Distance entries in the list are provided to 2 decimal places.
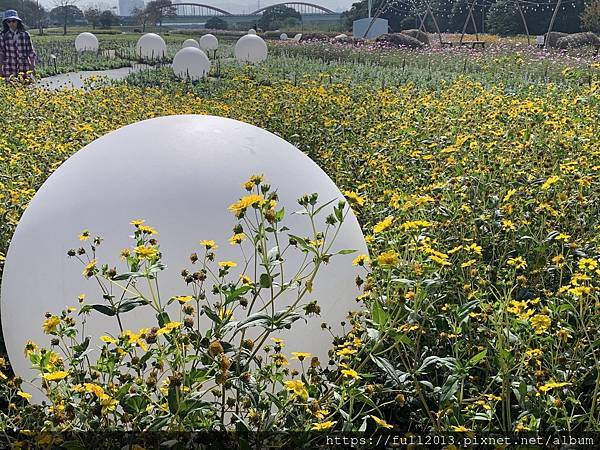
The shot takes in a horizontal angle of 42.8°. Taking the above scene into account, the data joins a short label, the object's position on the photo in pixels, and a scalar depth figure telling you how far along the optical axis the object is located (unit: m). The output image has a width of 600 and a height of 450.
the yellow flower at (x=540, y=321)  2.36
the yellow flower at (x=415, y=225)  2.64
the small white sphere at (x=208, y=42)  31.19
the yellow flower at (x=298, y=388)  2.04
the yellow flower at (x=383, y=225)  2.54
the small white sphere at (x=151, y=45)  27.42
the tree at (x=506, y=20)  51.88
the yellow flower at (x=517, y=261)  2.79
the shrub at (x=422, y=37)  35.01
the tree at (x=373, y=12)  70.22
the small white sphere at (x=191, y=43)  28.98
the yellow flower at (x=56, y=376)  1.92
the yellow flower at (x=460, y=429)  2.12
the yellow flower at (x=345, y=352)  2.26
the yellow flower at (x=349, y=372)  2.09
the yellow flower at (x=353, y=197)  2.85
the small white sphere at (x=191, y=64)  17.61
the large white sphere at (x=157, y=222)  2.74
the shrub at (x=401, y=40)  30.57
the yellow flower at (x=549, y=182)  3.50
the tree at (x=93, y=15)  81.62
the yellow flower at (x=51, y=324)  2.06
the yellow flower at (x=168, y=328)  2.00
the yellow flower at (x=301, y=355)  2.17
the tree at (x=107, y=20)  78.81
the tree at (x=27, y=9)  81.56
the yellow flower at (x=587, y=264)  2.61
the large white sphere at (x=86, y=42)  32.03
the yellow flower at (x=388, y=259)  2.24
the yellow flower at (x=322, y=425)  1.97
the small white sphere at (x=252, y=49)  22.89
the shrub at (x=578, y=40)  26.88
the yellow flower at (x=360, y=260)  2.32
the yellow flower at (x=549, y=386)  2.16
